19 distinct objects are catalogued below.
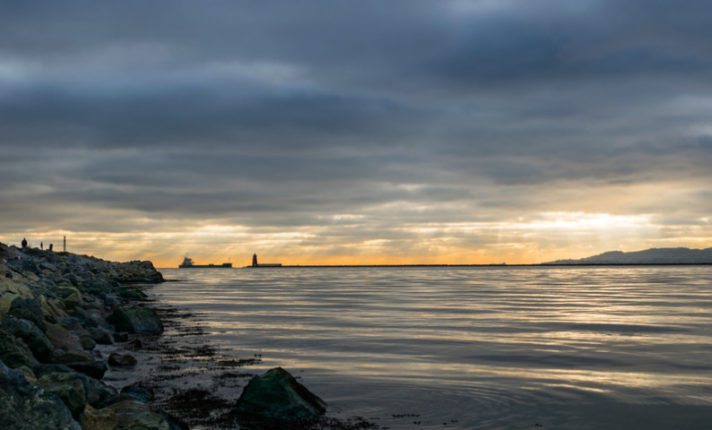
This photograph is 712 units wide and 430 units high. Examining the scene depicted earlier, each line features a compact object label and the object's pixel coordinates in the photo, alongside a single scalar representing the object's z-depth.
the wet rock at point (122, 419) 11.19
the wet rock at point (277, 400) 14.70
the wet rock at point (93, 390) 13.44
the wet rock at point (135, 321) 32.47
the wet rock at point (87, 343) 23.45
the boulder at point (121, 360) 21.86
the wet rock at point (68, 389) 11.41
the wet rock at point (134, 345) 26.83
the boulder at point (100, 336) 27.82
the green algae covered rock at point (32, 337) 17.00
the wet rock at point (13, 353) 14.11
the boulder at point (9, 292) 19.78
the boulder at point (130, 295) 59.59
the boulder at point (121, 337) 29.18
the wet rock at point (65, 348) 18.12
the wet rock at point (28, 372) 13.44
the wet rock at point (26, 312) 19.50
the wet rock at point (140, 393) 15.26
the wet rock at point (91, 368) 18.13
